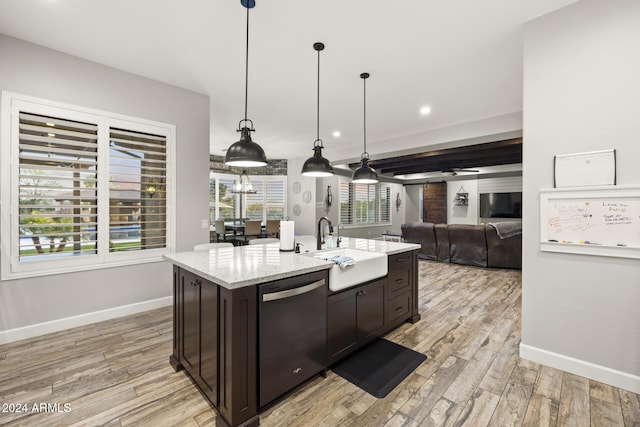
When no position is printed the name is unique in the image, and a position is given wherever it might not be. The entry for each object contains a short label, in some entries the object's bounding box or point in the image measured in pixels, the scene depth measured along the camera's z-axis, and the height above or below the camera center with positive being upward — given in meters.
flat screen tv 8.91 +0.33
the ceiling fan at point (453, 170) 8.19 +1.35
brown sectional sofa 5.77 -0.65
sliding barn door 10.62 +0.48
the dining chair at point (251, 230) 6.64 -0.40
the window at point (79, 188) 2.64 +0.27
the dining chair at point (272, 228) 7.30 -0.38
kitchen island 1.60 -0.75
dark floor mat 2.05 -1.26
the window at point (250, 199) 7.90 +0.45
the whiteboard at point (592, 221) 1.92 -0.04
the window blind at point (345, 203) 8.94 +0.34
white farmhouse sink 2.12 -0.46
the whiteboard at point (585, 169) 1.98 +0.35
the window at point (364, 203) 9.07 +0.37
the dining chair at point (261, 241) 3.46 -0.35
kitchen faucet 2.77 -0.26
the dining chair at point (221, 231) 6.96 -0.45
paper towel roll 2.56 -0.21
